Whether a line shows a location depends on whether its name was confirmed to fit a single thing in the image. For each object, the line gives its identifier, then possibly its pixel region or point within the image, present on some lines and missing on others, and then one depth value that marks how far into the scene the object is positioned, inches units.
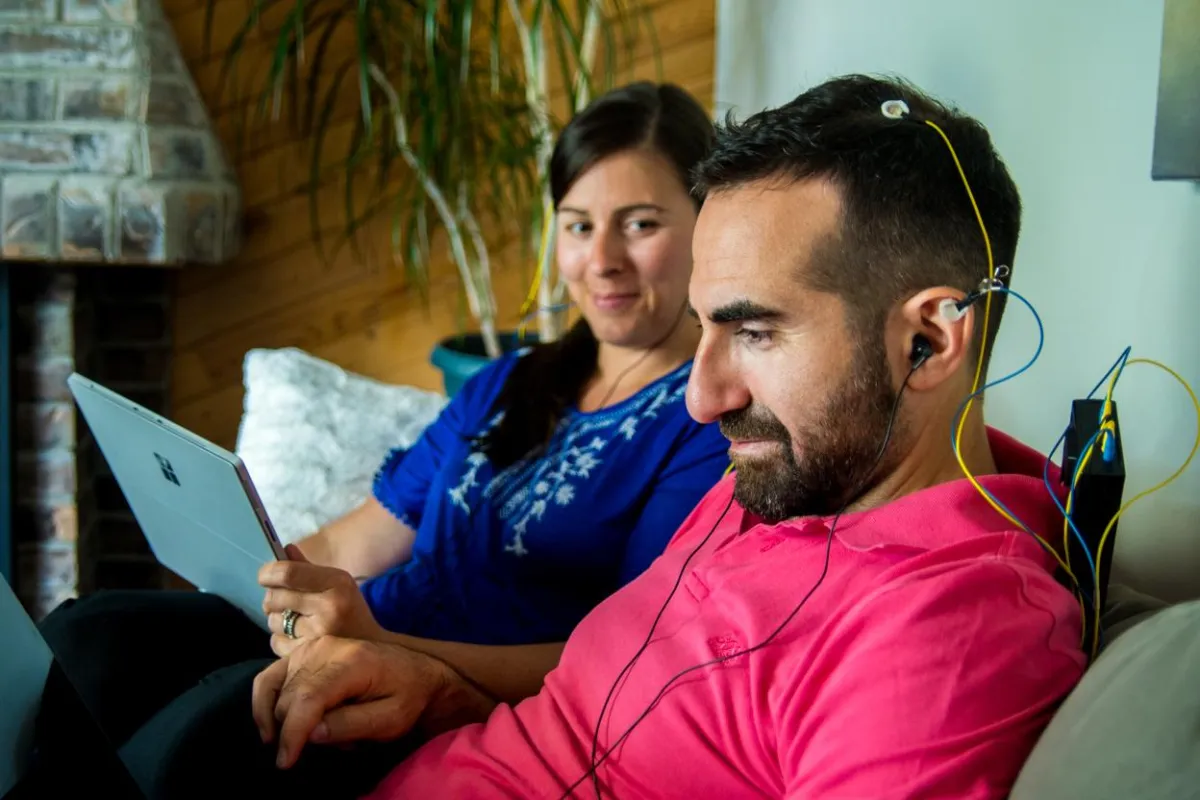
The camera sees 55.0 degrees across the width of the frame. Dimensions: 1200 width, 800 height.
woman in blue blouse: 48.3
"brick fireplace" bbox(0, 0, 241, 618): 87.4
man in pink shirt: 28.4
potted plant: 86.7
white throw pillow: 69.3
